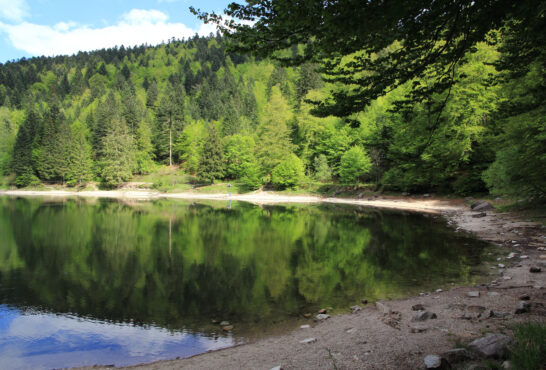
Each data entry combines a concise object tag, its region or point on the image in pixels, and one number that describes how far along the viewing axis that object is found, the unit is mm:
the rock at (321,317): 8383
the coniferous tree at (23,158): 72062
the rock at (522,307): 6198
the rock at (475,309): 6998
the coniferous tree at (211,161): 62969
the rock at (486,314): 6340
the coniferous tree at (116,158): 68250
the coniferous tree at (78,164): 69875
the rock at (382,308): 8097
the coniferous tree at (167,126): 80750
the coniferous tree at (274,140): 58188
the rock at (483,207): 27344
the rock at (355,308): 8759
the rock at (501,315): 6195
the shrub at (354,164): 46344
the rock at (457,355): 4199
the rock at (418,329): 6234
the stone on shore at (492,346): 4121
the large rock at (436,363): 4020
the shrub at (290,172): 54406
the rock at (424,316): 7031
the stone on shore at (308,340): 6607
